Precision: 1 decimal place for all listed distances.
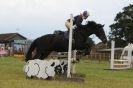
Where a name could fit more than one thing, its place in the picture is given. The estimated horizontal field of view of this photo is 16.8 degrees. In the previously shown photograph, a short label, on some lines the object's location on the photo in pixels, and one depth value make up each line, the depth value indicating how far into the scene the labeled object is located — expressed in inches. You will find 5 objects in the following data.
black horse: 649.6
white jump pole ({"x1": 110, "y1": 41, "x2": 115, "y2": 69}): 1231.5
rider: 614.7
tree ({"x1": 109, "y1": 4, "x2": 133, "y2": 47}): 3216.8
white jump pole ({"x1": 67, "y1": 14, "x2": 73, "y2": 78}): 582.3
